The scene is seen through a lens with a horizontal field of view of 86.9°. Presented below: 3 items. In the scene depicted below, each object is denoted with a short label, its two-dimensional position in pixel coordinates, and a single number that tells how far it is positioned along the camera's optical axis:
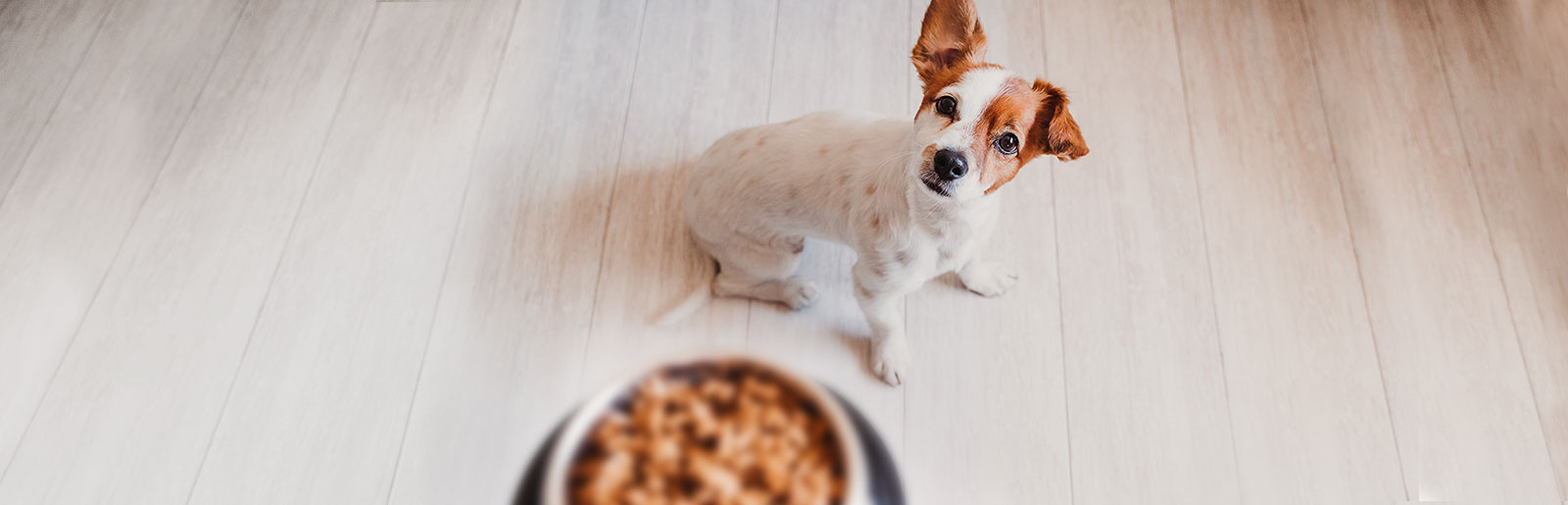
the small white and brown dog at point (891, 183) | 1.11
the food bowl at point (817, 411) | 0.34
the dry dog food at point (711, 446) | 0.34
